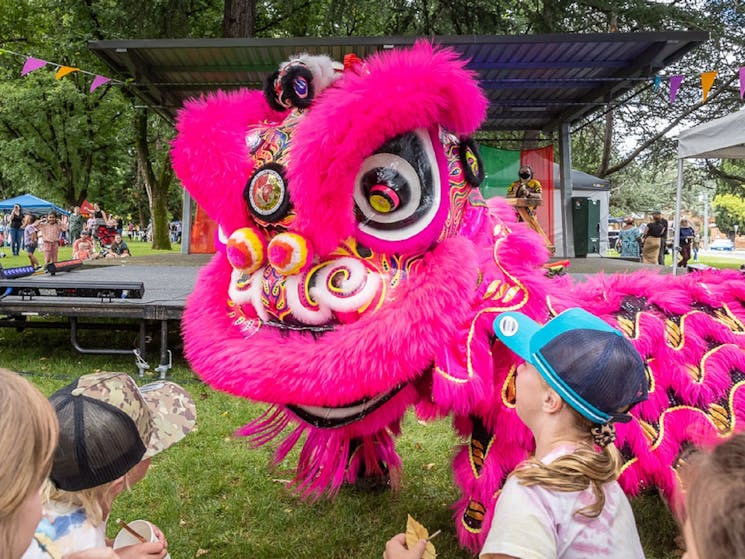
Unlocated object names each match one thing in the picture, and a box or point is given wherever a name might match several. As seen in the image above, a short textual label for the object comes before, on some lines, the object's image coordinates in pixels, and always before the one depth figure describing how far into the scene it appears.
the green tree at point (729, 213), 58.00
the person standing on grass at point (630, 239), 19.77
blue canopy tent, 27.08
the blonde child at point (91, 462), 1.31
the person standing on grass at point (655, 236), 14.45
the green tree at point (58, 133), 21.52
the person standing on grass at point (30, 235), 15.27
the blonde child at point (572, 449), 1.20
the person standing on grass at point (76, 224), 21.00
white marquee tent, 6.64
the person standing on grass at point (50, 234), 13.73
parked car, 49.62
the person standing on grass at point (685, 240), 15.70
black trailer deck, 5.34
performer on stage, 5.81
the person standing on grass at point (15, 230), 19.50
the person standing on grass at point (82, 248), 15.63
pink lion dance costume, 1.88
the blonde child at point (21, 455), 0.90
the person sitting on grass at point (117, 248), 18.54
